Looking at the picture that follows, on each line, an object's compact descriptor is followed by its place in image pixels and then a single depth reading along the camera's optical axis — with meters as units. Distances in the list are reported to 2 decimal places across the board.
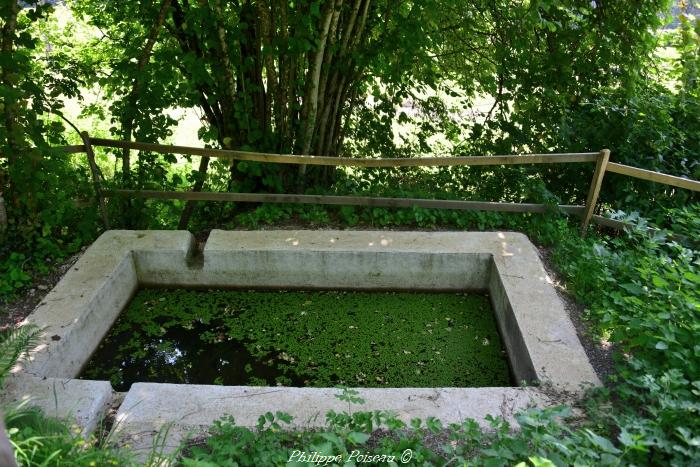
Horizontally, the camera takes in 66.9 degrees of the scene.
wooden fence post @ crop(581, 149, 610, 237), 4.57
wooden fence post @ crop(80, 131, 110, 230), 4.72
